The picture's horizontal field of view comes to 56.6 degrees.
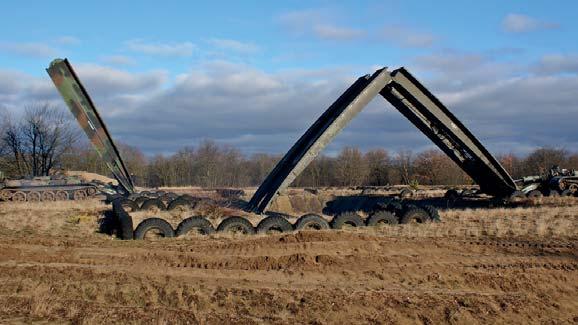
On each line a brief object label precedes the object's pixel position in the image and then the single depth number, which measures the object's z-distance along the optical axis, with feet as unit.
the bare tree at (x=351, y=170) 208.13
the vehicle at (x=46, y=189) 101.91
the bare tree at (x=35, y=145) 166.40
